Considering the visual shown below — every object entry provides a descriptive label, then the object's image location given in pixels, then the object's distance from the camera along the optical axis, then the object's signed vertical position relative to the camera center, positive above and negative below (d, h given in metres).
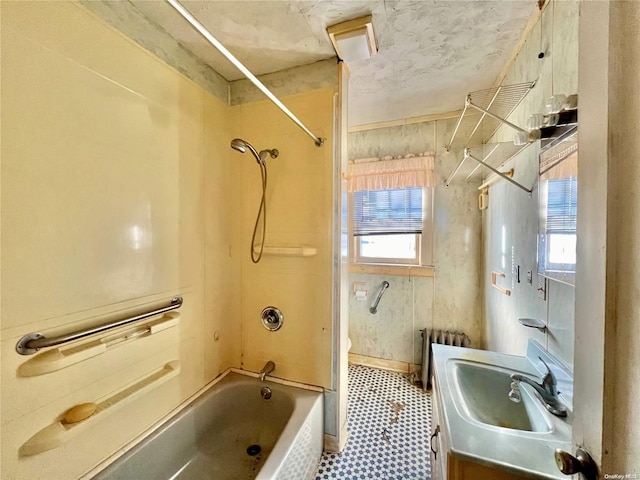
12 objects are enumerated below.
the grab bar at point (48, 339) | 0.81 -0.37
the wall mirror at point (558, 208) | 0.90 +0.13
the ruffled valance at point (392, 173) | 2.34 +0.67
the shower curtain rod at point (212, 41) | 0.62 +0.60
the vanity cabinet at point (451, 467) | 0.71 -0.73
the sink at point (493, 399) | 0.96 -0.72
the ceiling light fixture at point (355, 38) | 1.22 +1.08
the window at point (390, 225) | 2.45 +0.14
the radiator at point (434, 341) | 2.21 -0.97
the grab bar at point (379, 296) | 2.48 -0.61
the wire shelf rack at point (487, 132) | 1.31 +0.82
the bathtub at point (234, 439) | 1.12 -1.12
